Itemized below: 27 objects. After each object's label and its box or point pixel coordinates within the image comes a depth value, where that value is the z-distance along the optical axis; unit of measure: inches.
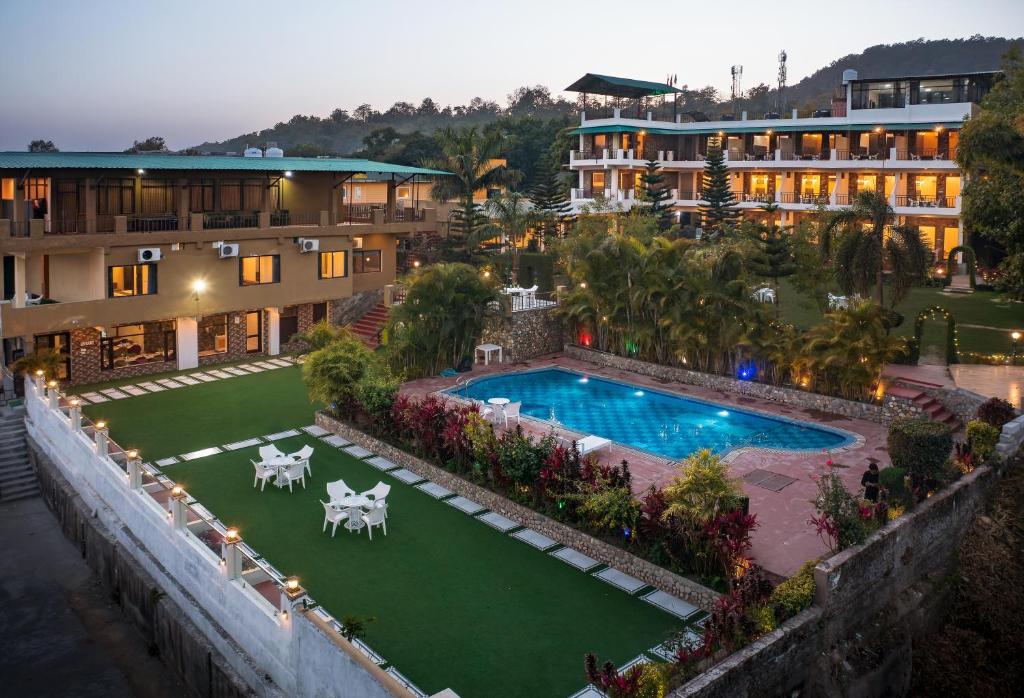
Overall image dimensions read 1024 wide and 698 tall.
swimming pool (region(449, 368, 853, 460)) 739.4
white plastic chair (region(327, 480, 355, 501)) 582.2
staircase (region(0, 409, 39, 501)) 762.8
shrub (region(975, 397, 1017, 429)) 656.4
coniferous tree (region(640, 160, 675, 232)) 1610.5
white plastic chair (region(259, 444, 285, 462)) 660.1
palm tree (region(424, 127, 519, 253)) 1450.5
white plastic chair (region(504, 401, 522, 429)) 770.2
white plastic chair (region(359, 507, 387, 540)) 565.3
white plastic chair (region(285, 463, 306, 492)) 649.6
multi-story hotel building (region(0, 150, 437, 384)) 924.6
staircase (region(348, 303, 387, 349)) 1129.4
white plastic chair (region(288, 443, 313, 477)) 660.7
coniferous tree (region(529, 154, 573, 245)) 1614.3
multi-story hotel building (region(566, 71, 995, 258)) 1510.8
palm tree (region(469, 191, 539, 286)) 1385.3
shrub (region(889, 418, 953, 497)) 571.2
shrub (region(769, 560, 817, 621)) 428.8
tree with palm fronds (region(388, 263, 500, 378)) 935.7
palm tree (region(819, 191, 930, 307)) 888.3
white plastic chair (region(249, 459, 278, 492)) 647.1
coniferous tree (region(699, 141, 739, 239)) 1620.3
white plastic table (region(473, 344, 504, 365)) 1010.1
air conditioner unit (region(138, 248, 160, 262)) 959.6
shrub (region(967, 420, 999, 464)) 617.9
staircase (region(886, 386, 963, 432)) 749.9
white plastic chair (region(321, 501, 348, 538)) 569.0
